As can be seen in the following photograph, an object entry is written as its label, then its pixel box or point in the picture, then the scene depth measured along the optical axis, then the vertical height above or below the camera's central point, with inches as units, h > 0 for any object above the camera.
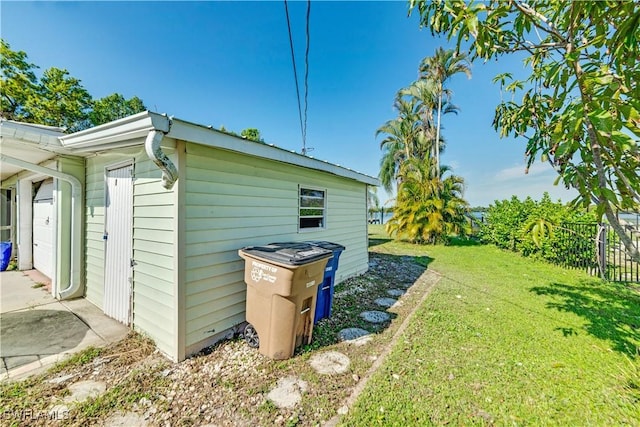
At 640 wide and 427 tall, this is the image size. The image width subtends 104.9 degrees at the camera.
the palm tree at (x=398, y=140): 737.0 +230.8
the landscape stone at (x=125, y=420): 80.4 -70.6
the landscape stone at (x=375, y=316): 160.4 -70.5
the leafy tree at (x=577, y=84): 61.0 +39.9
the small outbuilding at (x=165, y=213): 114.0 -2.5
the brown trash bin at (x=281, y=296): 113.1 -41.3
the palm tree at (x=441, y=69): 587.5 +354.1
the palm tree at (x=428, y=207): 470.3 +10.6
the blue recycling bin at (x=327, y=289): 149.7 -48.7
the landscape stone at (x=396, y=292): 210.0 -70.5
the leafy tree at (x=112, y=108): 703.7 +313.2
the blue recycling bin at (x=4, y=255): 252.5 -49.7
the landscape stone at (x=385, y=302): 188.4 -70.5
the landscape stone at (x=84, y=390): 90.5 -69.9
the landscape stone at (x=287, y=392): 90.9 -71.0
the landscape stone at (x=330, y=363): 109.3 -70.8
